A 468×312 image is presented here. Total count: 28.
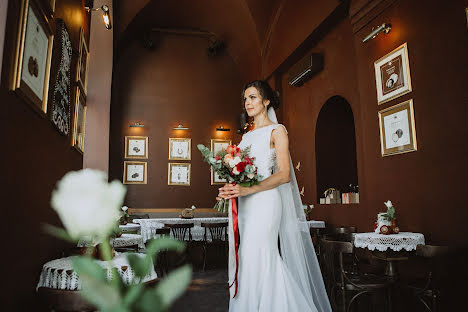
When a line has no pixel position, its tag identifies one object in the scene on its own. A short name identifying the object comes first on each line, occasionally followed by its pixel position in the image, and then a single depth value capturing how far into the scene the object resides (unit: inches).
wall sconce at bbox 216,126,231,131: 389.1
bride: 94.7
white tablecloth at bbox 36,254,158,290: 83.8
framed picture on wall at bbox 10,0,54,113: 74.1
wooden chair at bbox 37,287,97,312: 59.9
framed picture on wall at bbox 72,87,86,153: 138.6
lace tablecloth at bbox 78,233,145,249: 150.4
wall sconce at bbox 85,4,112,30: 177.3
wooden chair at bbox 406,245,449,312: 112.5
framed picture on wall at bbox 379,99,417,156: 171.9
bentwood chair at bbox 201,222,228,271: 266.1
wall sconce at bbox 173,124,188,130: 377.4
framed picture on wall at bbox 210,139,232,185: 380.2
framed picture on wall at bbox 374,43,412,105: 175.9
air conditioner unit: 268.1
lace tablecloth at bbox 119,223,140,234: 211.8
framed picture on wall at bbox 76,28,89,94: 145.7
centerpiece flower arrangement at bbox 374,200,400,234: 158.1
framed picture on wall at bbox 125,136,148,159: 365.7
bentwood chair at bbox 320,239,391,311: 121.9
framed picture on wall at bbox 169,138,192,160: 375.9
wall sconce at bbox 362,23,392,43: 185.8
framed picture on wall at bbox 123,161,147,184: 361.4
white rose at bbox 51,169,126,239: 20.5
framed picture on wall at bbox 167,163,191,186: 371.9
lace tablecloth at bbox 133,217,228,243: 273.3
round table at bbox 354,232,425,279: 146.7
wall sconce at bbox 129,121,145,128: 367.6
